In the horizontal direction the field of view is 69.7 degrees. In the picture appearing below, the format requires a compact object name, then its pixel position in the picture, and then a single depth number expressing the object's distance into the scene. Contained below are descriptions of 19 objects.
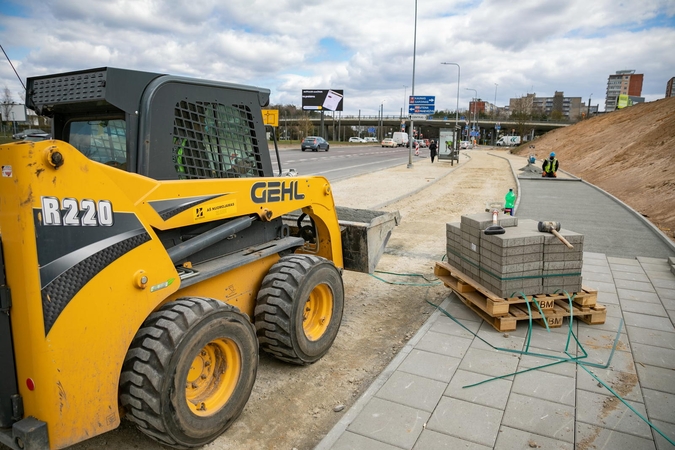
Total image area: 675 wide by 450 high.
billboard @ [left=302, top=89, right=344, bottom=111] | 72.74
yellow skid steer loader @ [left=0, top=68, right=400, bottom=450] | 2.65
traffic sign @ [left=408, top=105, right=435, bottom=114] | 30.41
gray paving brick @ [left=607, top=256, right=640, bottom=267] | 8.36
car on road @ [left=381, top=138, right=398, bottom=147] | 69.75
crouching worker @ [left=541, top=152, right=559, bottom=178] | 23.67
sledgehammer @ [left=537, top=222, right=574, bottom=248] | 5.44
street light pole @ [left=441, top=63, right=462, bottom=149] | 33.84
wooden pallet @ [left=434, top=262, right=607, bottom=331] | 5.39
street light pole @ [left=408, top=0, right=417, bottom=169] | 29.81
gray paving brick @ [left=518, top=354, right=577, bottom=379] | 4.59
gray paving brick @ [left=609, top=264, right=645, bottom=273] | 7.98
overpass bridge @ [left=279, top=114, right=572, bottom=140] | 93.19
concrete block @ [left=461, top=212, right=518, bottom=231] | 5.77
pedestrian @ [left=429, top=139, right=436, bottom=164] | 36.84
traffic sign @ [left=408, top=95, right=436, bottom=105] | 30.69
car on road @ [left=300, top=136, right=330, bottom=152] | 46.62
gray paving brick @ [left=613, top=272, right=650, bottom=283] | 7.49
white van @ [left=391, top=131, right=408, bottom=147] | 74.18
